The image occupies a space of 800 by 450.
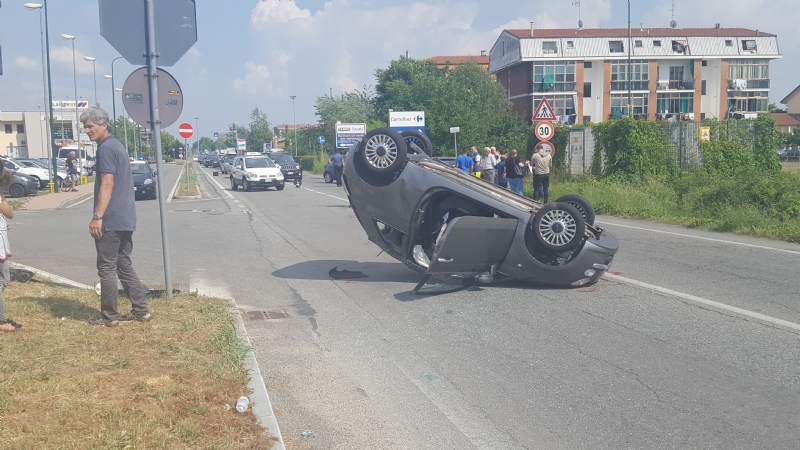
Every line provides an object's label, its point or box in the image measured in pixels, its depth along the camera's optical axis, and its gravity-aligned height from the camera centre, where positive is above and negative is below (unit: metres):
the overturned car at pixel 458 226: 8.22 -0.79
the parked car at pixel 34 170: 33.96 -0.26
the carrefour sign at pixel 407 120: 40.22 +2.31
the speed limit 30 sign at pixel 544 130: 22.22 +0.90
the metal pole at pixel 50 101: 31.79 +2.87
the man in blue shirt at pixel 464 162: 21.97 -0.07
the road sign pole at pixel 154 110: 7.43 +0.57
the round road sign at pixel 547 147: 20.47 +0.34
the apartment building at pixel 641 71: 74.50 +9.28
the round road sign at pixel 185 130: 29.83 +1.41
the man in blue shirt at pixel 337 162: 29.26 -0.02
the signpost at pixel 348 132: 49.47 +2.06
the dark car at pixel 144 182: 28.38 -0.75
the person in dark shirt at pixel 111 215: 6.25 -0.45
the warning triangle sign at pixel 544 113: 21.47 +1.39
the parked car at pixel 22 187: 29.06 -0.89
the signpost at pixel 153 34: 7.29 +1.37
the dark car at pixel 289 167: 39.69 -0.28
